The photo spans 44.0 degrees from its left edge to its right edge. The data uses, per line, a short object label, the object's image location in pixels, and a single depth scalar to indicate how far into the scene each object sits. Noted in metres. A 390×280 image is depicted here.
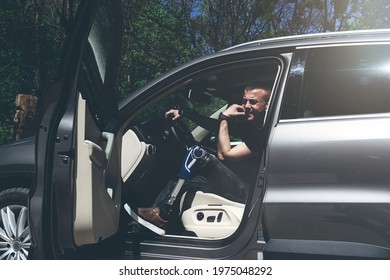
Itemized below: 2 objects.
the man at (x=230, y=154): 2.73
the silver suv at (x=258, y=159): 1.85
